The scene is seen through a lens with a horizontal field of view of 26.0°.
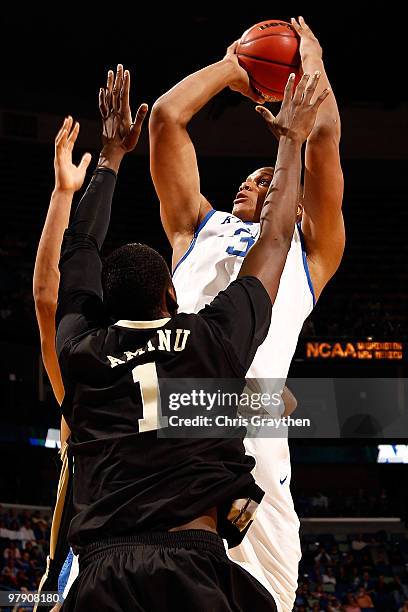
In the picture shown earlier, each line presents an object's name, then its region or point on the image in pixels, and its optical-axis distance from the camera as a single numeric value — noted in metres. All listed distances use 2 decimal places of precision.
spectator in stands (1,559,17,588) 11.34
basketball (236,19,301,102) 3.70
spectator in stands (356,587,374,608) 12.95
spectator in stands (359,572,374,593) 13.58
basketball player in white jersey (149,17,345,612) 3.07
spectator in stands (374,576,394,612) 12.98
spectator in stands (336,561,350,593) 13.67
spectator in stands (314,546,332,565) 14.05
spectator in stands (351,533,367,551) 14.74
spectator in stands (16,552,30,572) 11.89
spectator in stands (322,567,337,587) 13.59
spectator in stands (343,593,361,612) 12.70
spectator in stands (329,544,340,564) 14.34
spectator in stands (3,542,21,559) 12.00
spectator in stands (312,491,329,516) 15.72
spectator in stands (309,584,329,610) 12.60
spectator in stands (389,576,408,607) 13.31
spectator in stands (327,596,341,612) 12.41
